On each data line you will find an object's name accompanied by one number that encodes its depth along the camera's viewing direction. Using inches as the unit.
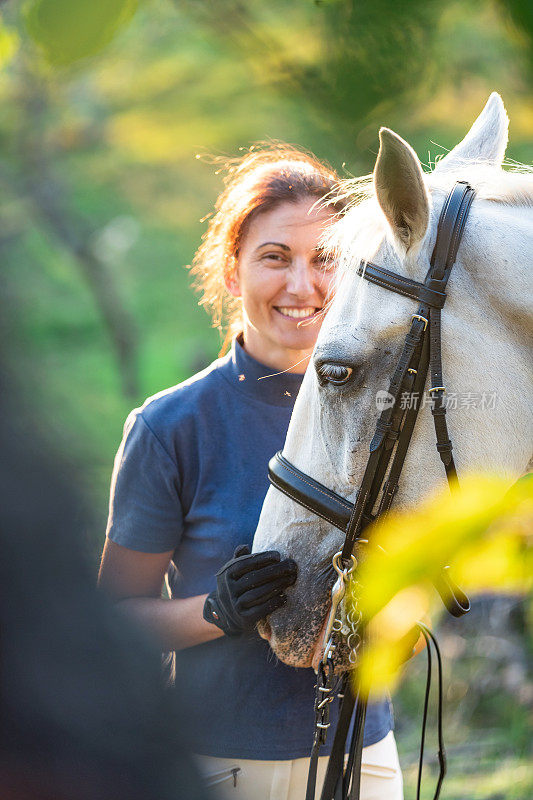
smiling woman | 172.0
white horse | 162.5
